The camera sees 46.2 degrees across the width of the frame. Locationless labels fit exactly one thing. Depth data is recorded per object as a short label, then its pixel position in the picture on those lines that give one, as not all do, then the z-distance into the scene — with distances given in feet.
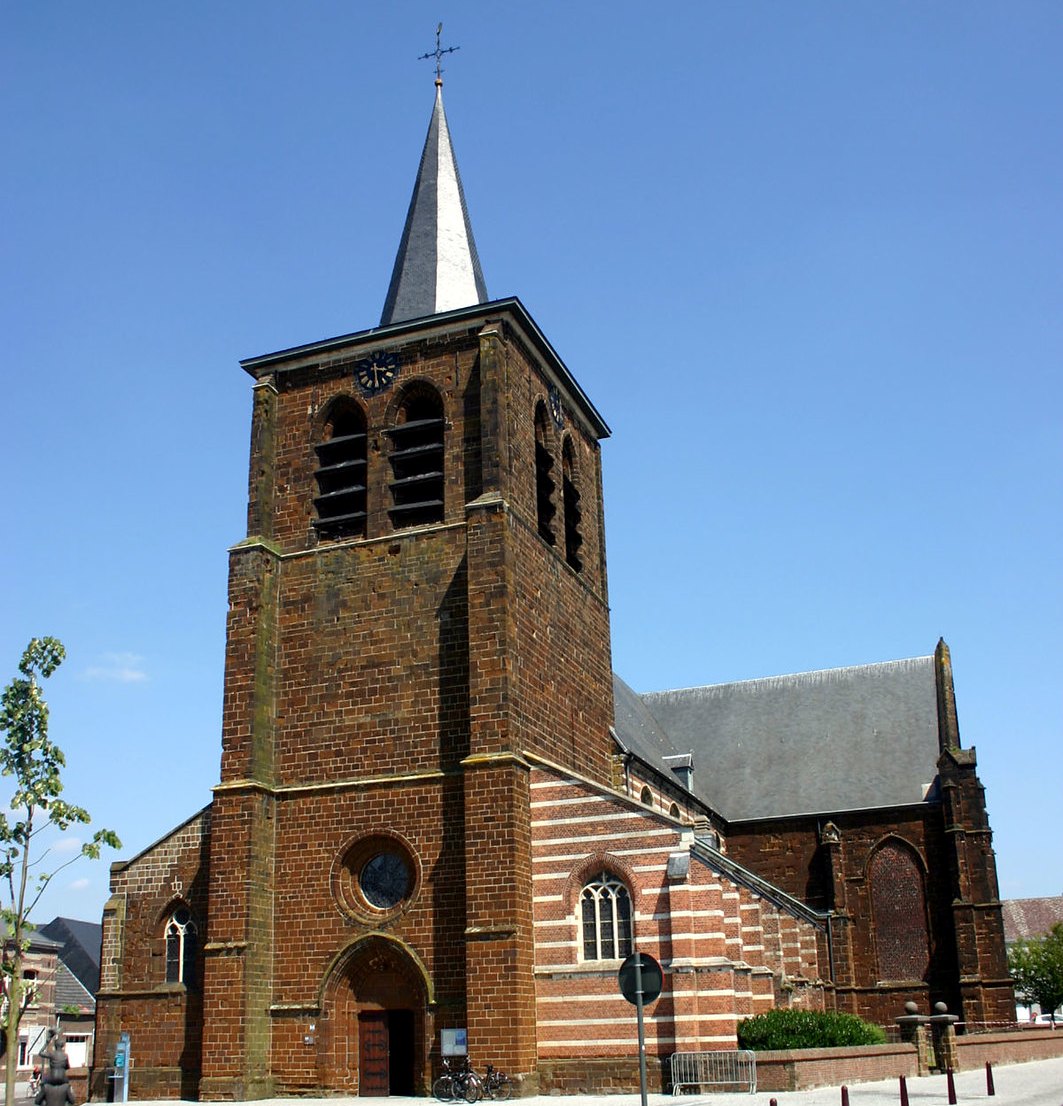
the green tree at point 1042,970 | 166.40
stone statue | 46.65
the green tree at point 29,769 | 57.72
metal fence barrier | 66.44
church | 71.51
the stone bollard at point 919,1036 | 78.85
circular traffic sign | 41.50
